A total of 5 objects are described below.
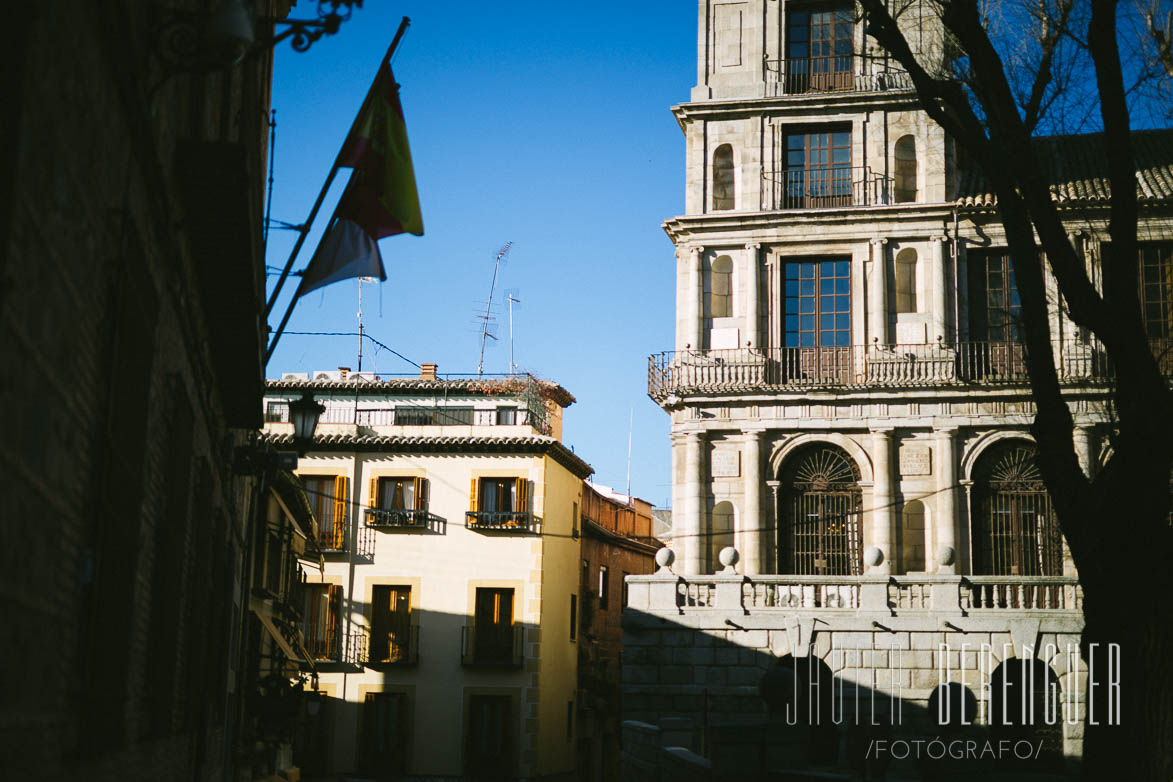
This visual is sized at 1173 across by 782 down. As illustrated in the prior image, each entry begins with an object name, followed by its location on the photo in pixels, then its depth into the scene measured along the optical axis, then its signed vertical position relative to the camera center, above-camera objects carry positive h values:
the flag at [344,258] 11.84 +3.17
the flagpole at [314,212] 12.53 +3.89
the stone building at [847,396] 30.23 +5.61
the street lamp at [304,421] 15.17 +2.23
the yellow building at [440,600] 39.28 +0.65
